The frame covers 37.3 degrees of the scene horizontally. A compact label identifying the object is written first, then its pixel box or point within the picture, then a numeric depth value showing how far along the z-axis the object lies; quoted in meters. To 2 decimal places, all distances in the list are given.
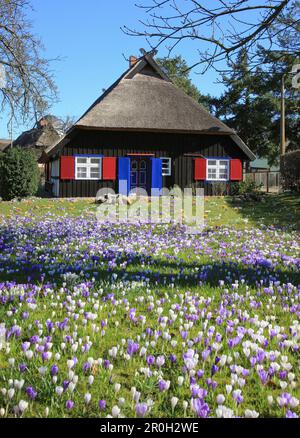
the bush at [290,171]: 25.02
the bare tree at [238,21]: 6.33
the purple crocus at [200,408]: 2.58
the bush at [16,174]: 25.31
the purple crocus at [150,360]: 3.30
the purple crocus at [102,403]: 2.60
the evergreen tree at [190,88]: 57.62
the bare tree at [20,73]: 18.78
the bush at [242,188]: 29.44
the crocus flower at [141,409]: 2.55
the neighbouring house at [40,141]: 53.26
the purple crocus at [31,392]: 2.74
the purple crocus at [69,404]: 2.62
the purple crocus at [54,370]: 3.04
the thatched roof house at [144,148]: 27.84
